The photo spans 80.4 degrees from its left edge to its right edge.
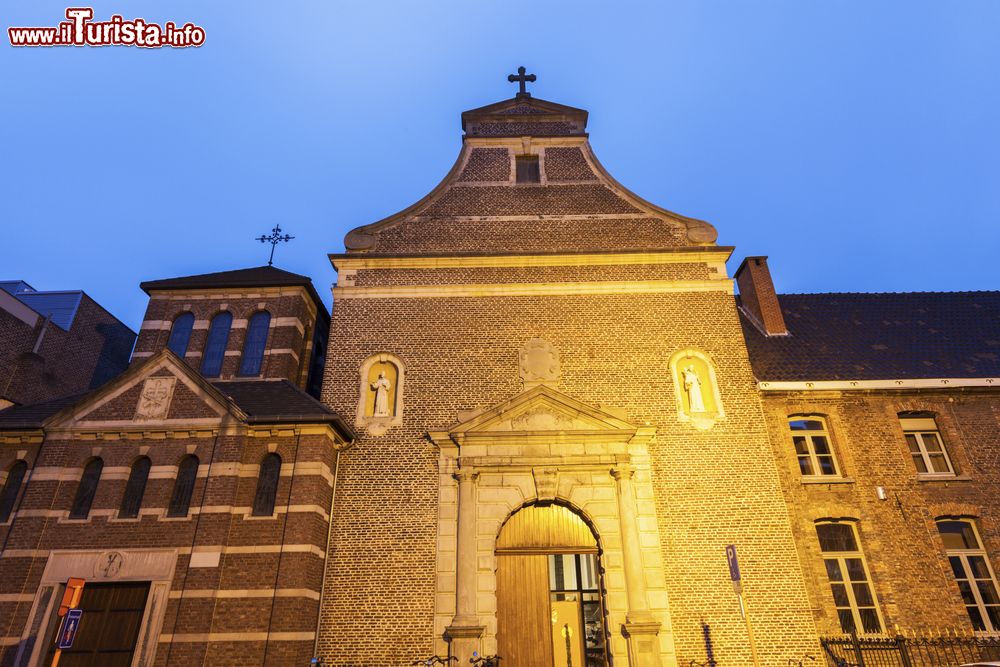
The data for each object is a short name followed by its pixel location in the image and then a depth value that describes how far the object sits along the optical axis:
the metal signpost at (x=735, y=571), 9.86
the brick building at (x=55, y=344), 17.23
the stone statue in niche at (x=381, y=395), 13.73
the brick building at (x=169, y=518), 10.98
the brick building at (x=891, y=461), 12.55
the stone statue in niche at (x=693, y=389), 13.64
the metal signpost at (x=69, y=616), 8.97
